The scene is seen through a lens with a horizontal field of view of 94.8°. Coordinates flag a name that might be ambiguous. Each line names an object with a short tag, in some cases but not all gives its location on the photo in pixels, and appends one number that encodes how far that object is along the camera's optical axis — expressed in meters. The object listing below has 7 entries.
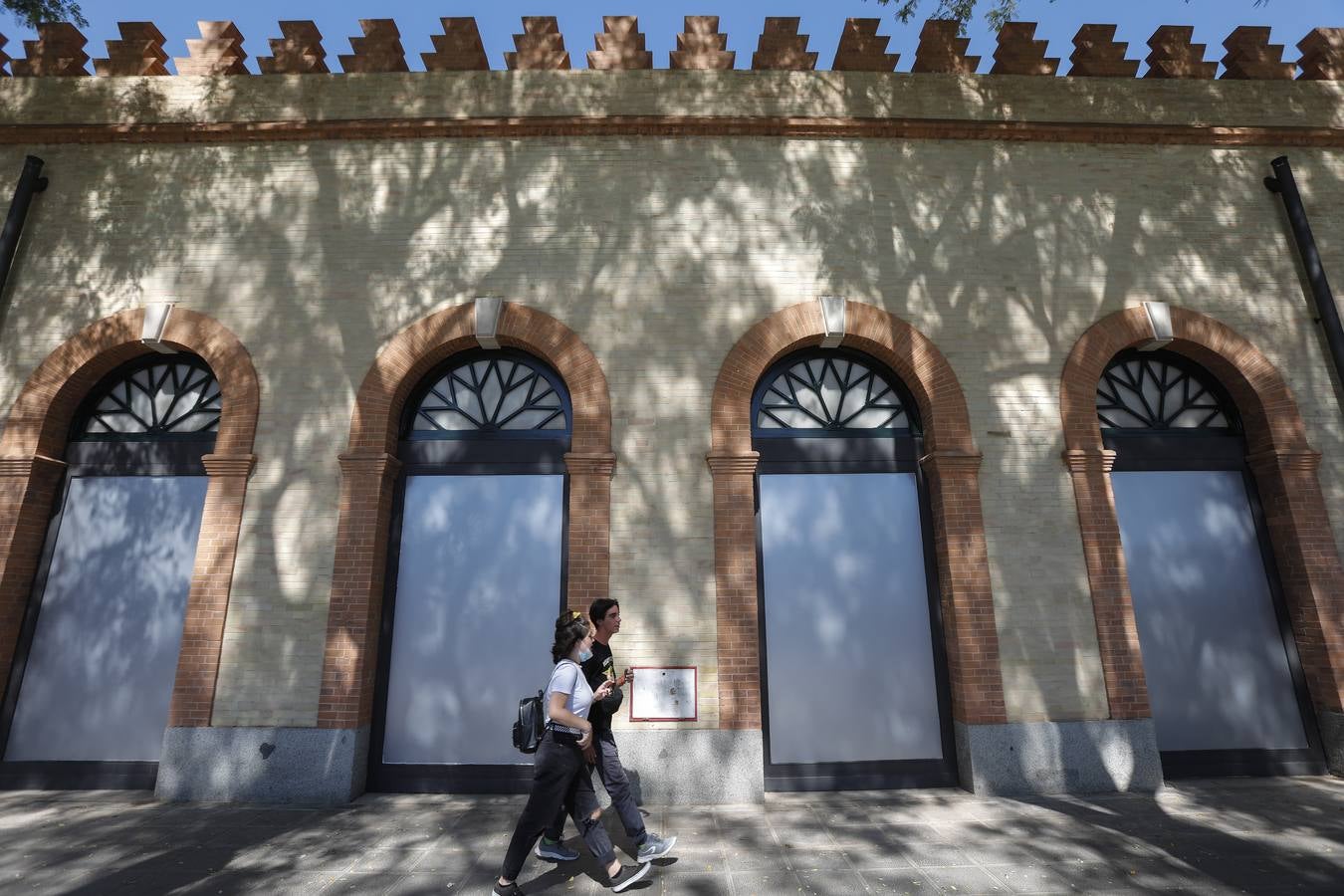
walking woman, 3.76
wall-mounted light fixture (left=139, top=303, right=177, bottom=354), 6.90
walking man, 4.16
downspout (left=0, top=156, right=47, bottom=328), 7.20
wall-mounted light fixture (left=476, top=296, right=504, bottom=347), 6.86
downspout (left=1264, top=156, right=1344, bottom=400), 7.11
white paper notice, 5.93
